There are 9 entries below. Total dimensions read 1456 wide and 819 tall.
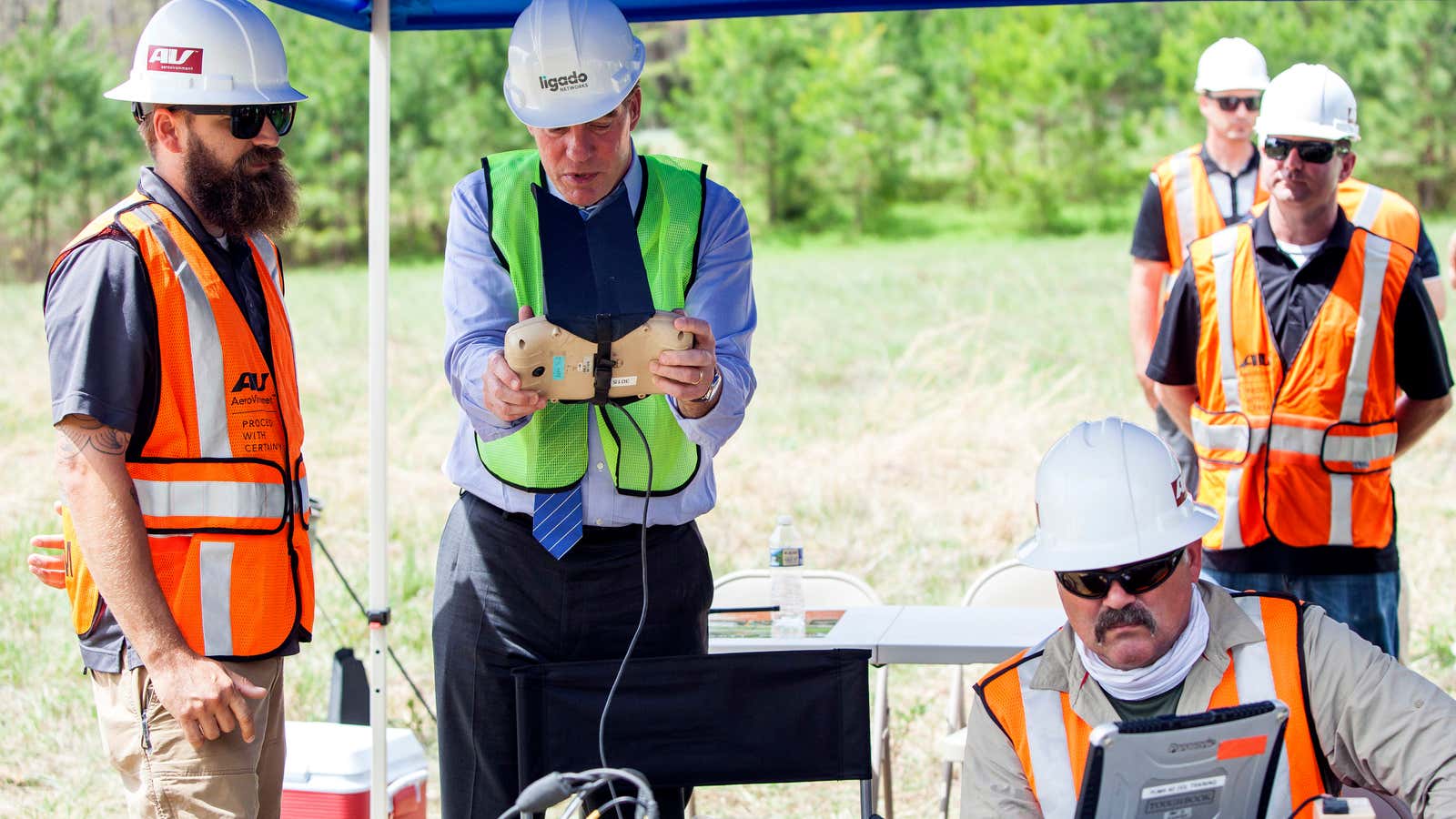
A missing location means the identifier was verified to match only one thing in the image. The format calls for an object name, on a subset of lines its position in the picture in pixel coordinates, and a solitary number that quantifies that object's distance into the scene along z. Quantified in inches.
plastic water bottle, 176.6
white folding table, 152.9
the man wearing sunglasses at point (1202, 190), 217.0
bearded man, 112.2
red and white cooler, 154.6
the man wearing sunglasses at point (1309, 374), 167.3
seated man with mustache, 101.6
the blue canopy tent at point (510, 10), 145.9
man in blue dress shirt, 125.6
